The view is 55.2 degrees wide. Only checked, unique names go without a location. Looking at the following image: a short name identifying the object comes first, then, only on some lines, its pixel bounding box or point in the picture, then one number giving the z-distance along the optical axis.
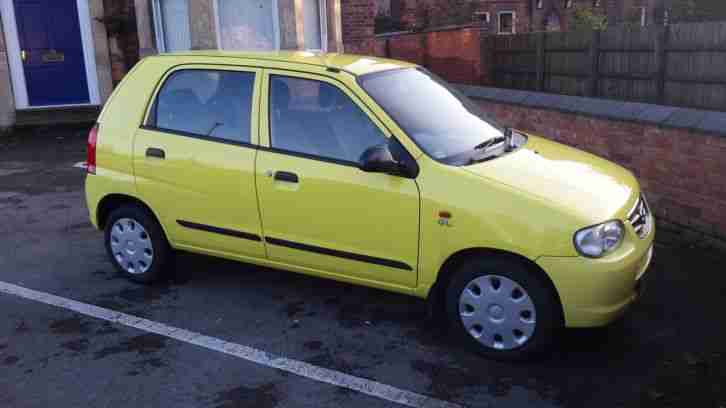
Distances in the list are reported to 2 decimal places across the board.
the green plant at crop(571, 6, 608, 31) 17.76
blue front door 12.88
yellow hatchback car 4.12
